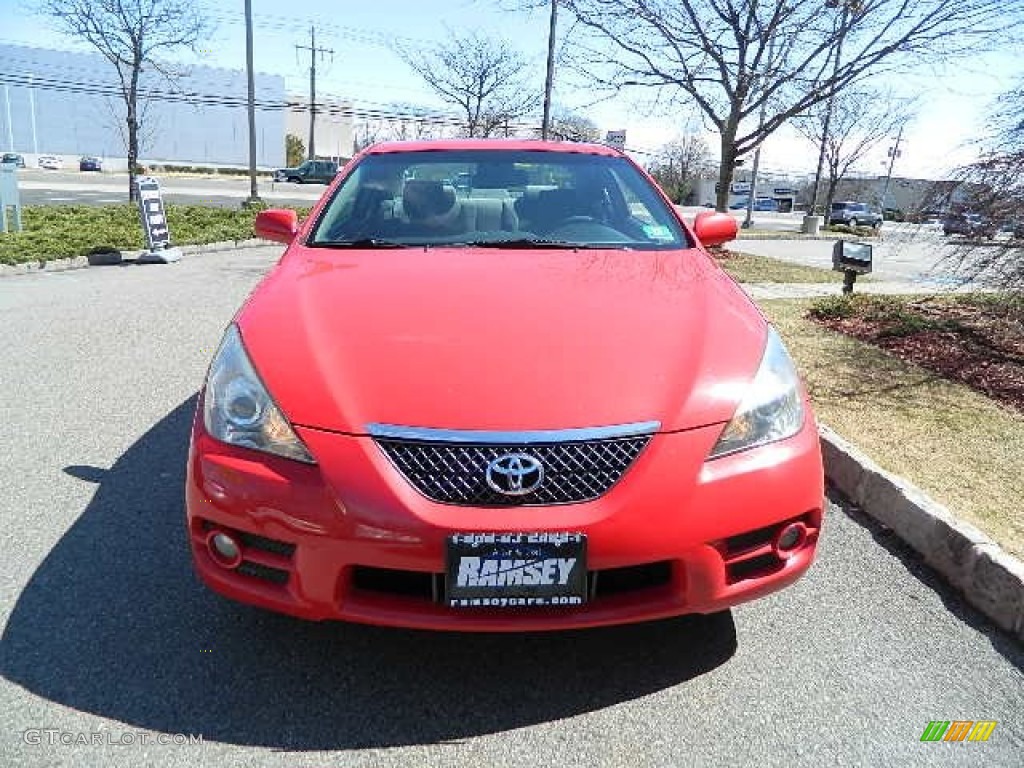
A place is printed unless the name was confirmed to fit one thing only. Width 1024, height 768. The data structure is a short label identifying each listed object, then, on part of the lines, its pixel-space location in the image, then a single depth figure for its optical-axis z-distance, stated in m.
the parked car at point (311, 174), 42.25
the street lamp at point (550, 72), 13.72
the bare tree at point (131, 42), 15.11
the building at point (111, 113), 60.34
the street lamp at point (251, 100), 17.29
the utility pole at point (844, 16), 9.20
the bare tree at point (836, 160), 31.23
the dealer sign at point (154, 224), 10.19
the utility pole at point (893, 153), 32.82
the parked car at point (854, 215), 36.72
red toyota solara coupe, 1.83
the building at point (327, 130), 75.38
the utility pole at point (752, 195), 24.08
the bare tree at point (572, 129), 20.31
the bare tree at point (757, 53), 9.34
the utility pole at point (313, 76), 48.97
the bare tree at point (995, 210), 5.29
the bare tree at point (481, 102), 21.72
